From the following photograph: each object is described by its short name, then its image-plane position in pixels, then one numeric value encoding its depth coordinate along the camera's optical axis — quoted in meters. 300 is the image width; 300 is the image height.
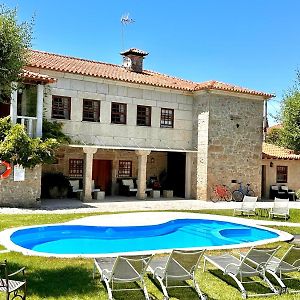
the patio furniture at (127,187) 25.84
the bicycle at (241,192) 25.58
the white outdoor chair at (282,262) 8.31
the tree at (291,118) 23.86
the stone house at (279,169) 29.08
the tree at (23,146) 15.69
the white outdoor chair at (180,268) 7.61
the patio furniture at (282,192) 28.34
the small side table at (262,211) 19.18
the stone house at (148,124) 22.27
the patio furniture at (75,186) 23.71
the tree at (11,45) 9.67
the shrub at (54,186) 22.92
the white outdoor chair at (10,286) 6.18
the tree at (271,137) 38.91
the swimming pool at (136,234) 12.71
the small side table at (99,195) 23.22
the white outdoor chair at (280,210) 18.11
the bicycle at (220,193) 24.94
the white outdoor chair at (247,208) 19.00
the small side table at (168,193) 26.37
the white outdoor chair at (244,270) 7.87
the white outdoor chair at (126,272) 7.35
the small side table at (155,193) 25.66
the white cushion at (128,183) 26.19
